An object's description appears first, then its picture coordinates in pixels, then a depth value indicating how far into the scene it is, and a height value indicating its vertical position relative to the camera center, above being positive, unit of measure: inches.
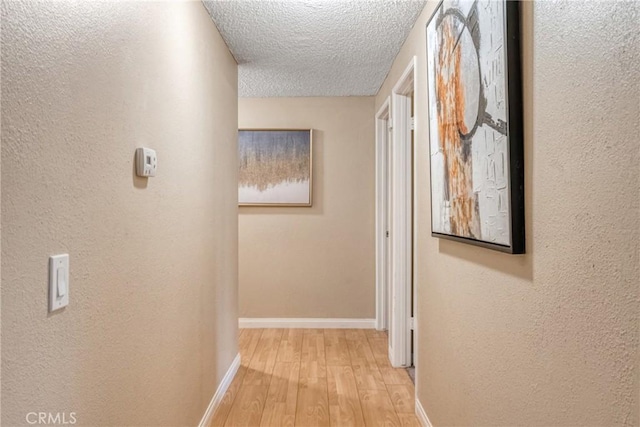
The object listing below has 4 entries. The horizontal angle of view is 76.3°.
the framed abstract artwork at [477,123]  44.9 +12.6
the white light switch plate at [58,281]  35.6 -5.6
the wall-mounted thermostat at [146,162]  53.8 +7.7
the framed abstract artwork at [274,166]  155.7 +20.1
